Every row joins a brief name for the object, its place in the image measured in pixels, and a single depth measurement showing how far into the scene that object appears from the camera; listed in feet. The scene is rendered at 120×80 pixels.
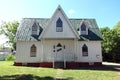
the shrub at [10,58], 64.15
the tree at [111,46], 55.46
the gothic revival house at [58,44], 36.42
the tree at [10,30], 79.36
